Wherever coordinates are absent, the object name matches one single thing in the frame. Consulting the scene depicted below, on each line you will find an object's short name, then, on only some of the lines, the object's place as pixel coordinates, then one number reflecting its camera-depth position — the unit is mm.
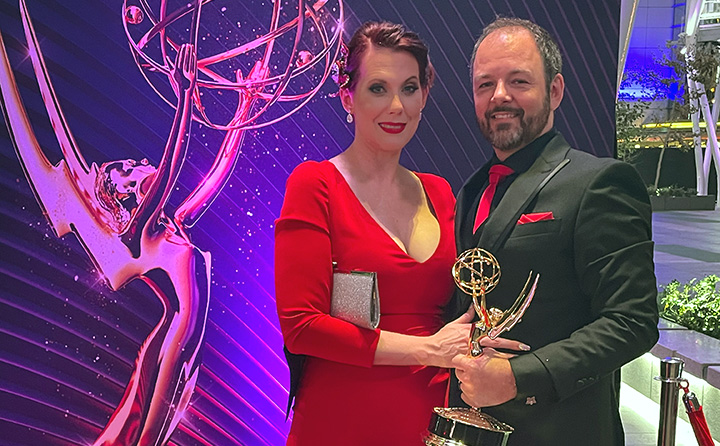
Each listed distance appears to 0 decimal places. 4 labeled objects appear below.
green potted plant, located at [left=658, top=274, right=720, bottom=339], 5461
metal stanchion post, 2016
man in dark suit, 1457
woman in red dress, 1932
